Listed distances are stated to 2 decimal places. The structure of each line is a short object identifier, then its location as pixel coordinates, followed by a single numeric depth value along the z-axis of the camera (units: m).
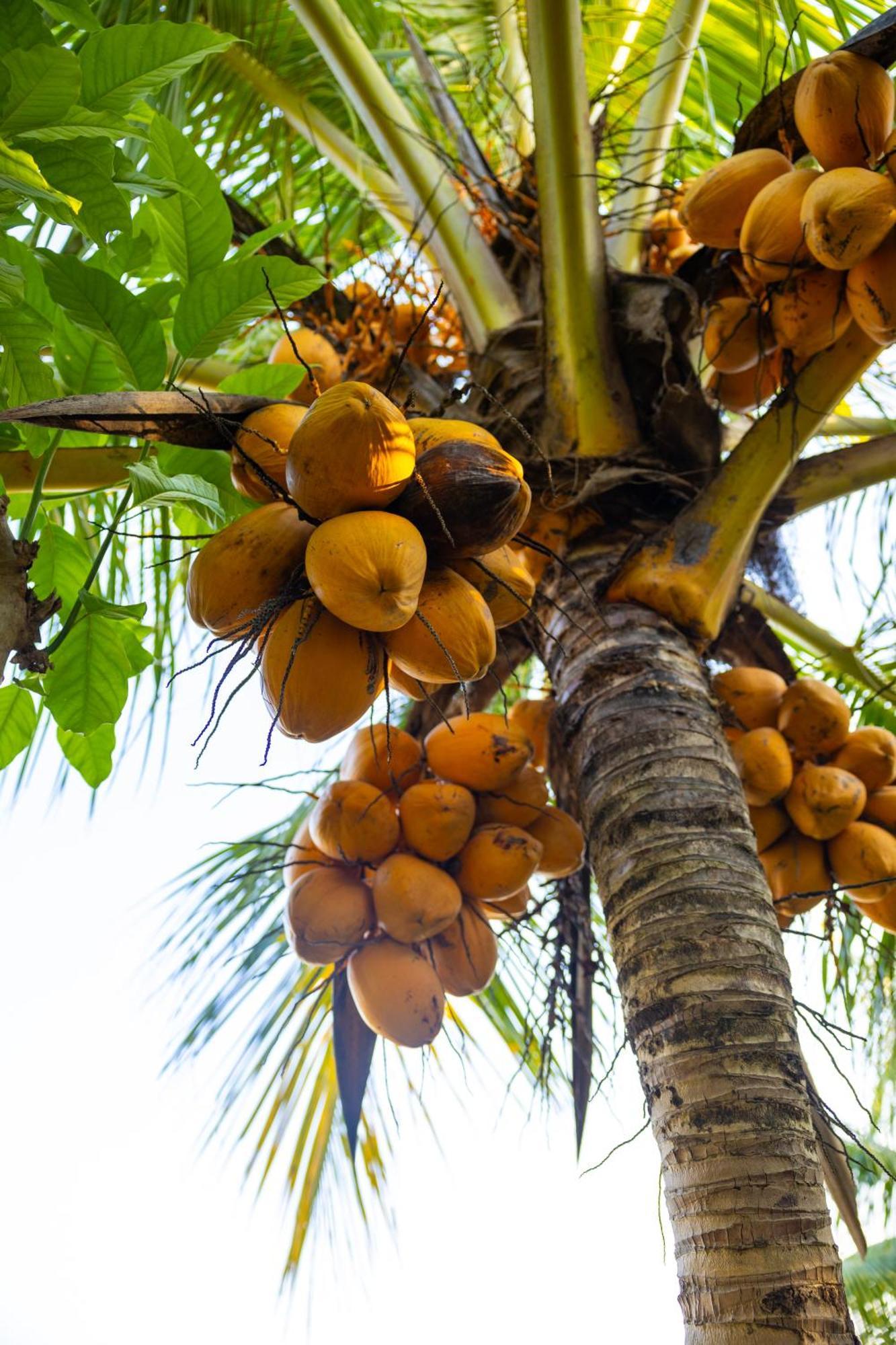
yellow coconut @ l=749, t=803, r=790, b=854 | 1.88
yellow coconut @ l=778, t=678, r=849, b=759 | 1.89
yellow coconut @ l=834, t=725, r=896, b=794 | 1.89
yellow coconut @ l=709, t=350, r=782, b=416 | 1.91
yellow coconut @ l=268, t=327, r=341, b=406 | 2.12
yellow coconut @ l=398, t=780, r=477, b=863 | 1.57
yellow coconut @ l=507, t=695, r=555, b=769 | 1.96
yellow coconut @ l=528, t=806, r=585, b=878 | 1.71
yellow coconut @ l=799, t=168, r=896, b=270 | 1.41
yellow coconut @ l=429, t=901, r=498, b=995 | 1.64
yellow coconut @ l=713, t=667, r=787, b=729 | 1.93
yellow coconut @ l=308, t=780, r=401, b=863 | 1.56
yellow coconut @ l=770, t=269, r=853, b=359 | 1.61
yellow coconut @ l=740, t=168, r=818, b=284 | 1.56
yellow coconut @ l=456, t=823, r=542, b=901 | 1.60
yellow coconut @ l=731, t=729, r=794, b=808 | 1.82
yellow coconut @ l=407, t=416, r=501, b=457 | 1.10
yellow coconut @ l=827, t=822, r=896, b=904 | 1.79
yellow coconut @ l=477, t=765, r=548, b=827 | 1.67
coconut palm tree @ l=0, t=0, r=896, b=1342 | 1.08
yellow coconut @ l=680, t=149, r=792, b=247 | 1.65
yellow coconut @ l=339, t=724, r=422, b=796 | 1.65
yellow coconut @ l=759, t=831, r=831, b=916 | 1.87
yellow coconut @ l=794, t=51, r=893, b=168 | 1.47
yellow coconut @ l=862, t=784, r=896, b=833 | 1.87
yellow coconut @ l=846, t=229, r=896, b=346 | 1.48
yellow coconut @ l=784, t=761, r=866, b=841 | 1.81
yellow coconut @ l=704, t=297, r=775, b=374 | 1.79
